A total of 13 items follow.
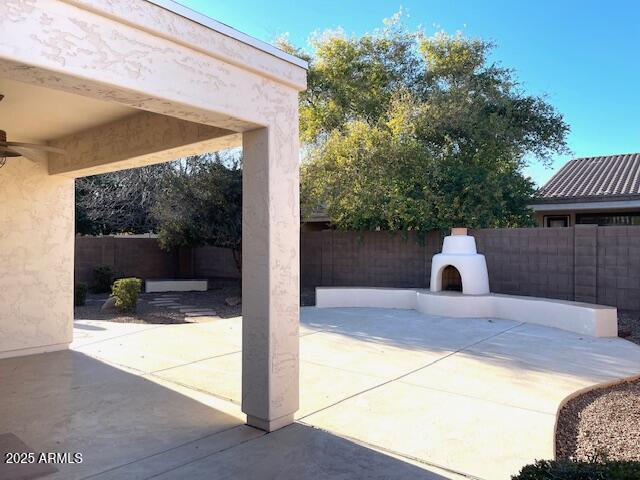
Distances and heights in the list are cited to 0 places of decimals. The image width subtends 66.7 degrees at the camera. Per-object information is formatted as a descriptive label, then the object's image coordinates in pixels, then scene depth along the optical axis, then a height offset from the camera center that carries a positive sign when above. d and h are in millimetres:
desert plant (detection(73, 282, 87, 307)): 12484 -1417
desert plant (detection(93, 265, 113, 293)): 15547 -1289
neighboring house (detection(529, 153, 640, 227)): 14695 +1327
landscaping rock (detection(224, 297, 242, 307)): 13554 -1723
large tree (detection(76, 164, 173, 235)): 18906 +1629
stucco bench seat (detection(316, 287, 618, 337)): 8484 -1376
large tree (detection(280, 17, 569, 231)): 12805 +3138
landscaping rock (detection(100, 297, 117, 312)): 11836 -1608
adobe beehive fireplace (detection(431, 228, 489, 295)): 10672 -489
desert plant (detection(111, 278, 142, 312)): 11398 -1258
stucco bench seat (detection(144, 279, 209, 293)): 15867 -1513
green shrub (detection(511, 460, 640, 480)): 2074 -1020
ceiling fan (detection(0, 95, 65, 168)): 5157 +1029
